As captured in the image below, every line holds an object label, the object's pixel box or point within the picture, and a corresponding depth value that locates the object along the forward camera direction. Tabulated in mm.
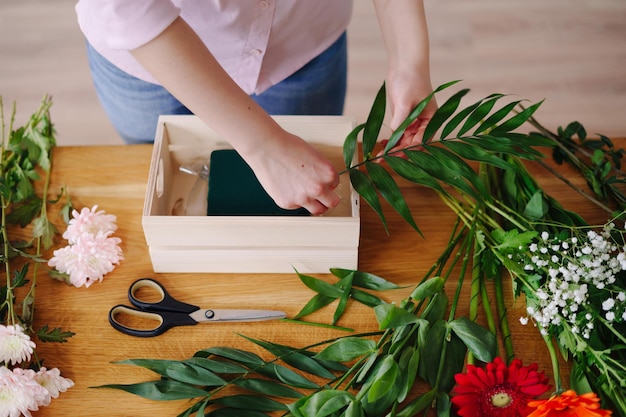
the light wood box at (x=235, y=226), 1028
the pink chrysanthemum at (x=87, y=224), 1117
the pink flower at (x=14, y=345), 977
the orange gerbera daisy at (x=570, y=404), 814
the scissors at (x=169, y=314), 1053
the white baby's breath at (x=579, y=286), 928
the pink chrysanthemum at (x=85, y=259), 1097
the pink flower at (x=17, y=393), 924
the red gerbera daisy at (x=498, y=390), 891
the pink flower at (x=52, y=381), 973
